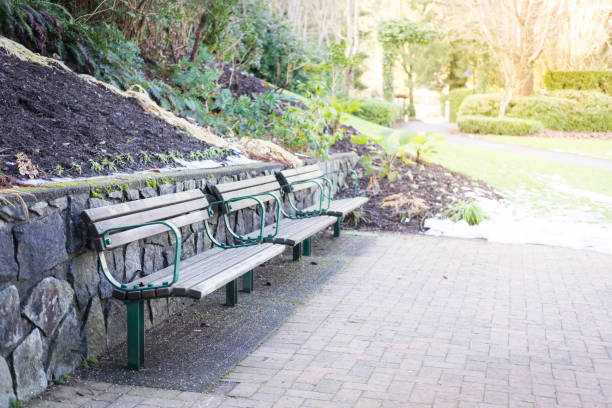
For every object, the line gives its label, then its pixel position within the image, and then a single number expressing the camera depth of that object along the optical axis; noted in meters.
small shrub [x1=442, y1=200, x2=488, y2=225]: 8.40
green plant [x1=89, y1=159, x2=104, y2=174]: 4.29
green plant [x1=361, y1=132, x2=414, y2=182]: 9.73
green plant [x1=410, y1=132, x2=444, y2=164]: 10.20
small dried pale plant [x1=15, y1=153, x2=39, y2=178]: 3.68
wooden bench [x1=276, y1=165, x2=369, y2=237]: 6.59
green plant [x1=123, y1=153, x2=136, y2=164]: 4.80
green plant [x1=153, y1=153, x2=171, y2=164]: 5.19
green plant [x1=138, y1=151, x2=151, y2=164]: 4.99
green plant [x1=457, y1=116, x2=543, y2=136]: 20.94
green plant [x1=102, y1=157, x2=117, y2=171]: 4.43
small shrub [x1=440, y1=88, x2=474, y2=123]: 29.94
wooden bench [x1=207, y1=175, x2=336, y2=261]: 5.06
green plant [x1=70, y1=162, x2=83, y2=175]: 4.11
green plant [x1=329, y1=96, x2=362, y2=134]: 8.93
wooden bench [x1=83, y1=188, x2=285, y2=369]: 3.42
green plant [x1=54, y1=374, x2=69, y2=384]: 3.24
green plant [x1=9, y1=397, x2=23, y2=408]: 2.87
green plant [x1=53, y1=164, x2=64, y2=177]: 3.92
